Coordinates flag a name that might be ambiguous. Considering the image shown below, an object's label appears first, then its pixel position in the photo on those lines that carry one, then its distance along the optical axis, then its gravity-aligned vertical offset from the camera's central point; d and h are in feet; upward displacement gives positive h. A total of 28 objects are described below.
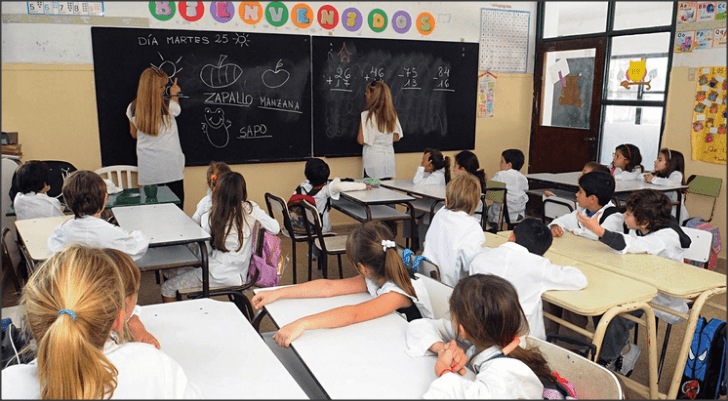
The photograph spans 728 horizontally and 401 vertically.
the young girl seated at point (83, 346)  3.89 -1.72
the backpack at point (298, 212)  12.39 -2.41
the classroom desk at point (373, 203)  13.41 -2.51
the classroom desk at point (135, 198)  12.39 -2.20
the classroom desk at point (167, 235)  9.44 -2.27
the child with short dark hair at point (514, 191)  15.65 -2.37
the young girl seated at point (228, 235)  9.62 -2.29
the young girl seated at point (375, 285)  6.32 -2.13
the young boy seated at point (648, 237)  8.34 -2.03
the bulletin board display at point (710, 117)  15.72 -0.27
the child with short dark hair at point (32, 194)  11.23 -1.90
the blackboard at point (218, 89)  15.49 +0.37
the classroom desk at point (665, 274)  7.30 -2.30
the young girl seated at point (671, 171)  15.83 -1.79
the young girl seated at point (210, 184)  10.65 -1.65
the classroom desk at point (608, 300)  6.61 -2.33
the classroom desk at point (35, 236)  8.74 -2.32
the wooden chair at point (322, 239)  11.78 -3.03
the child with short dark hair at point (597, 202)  9.87 -1.69
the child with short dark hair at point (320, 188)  13.48 -2.06
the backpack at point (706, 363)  7.70 -3.46
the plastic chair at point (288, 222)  11.82 -2.61
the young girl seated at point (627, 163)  16.51 -1.66
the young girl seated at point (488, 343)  4.59 -2.13
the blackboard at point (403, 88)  18.19 +0.52
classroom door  19.51 +0.06
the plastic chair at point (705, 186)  15.62 -2.18
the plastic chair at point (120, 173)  15.05 -2.02
